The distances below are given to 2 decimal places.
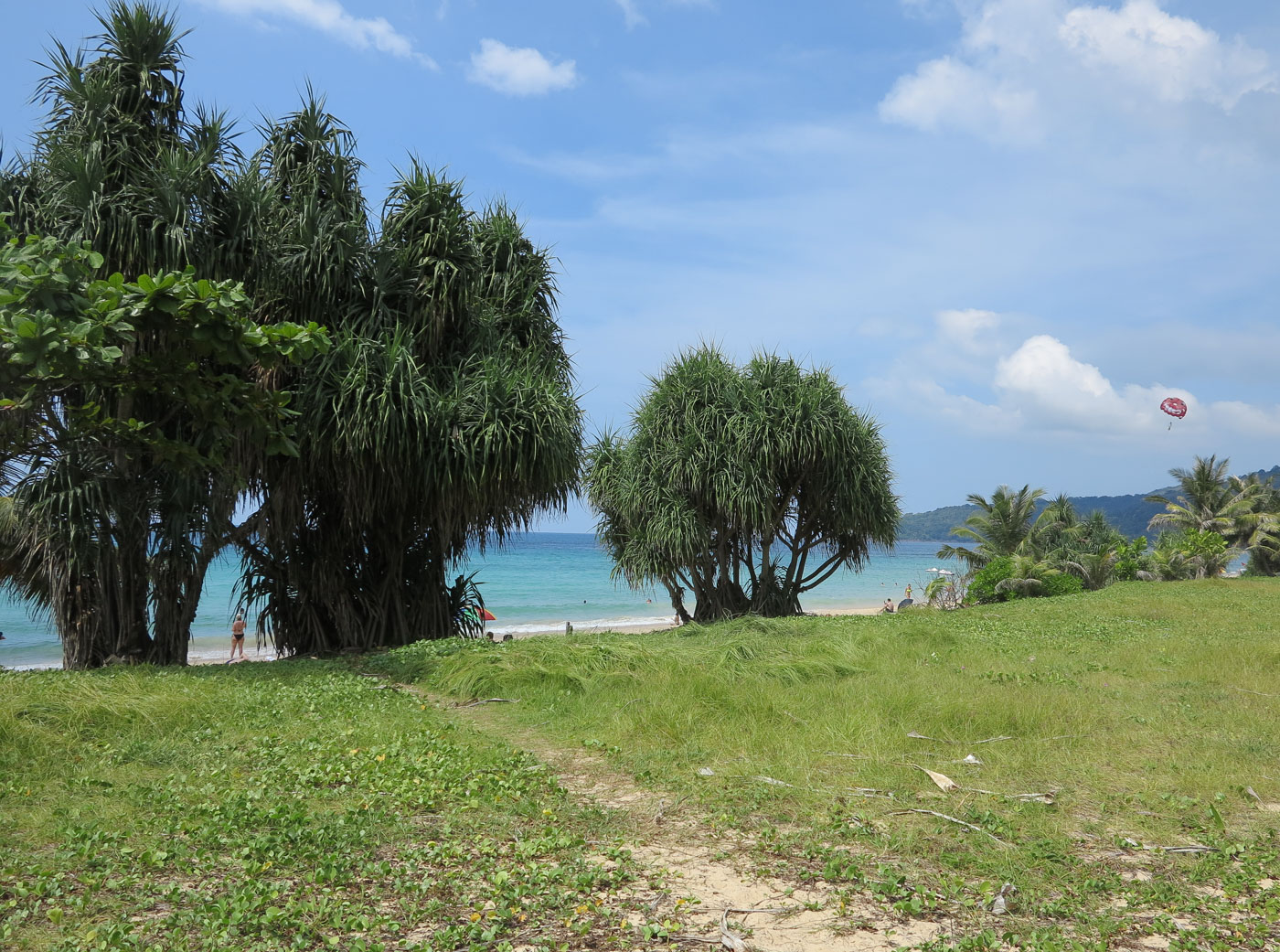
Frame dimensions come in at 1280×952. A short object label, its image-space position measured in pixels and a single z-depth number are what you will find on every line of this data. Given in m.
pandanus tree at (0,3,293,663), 8.96
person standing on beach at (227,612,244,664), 18.91
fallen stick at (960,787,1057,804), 4.85
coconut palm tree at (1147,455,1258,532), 33.75
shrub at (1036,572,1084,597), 22.23
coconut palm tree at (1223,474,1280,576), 31.88
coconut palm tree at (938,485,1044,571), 29.47
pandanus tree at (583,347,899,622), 14.62
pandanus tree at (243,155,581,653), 10.45
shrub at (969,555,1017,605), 22.73
